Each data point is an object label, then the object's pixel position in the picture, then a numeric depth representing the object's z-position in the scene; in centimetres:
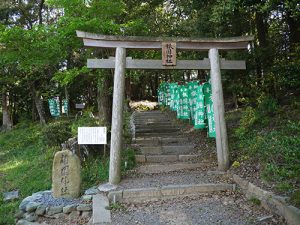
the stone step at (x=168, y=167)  839
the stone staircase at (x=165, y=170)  671
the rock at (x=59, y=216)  647
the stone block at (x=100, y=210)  565
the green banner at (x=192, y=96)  1051
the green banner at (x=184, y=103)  1192
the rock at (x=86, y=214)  633
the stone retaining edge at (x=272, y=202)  463
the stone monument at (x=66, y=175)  699
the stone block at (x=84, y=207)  639
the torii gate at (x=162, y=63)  726
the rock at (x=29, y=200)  689
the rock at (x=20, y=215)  684
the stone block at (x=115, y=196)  655
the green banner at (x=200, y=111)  943
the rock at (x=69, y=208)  648
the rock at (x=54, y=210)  652
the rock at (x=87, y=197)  672
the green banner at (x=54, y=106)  1953
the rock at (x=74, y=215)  640
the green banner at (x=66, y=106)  1992
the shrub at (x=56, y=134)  1185
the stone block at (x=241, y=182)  649
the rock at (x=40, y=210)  656
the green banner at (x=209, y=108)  850
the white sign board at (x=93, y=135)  773
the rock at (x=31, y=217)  656
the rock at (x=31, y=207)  666
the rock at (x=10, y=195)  873
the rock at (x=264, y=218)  514
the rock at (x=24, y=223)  644
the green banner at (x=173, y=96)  1416
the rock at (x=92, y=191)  688
